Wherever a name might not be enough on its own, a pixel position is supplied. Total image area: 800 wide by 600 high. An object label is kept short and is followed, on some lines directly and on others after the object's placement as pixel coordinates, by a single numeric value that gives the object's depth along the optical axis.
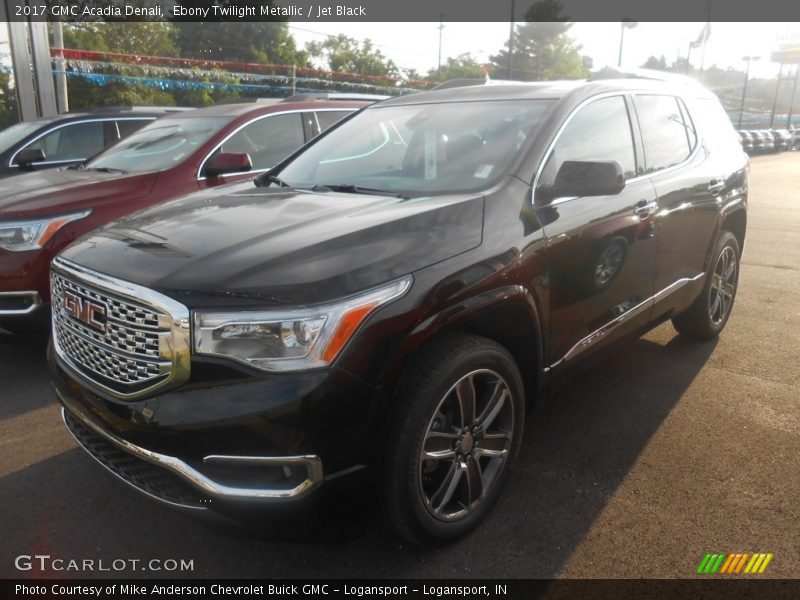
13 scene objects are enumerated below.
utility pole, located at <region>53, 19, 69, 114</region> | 14.37
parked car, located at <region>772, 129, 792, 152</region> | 34.07
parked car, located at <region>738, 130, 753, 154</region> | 29.33
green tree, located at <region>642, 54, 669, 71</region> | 108.75
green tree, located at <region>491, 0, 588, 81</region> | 75.31
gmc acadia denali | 2.13
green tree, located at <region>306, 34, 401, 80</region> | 55.41
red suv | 4.15
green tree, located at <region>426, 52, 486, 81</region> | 60.00
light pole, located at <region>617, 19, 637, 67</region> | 36.44
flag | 37.58
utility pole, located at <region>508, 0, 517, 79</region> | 27.73
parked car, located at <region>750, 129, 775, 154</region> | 31.38
